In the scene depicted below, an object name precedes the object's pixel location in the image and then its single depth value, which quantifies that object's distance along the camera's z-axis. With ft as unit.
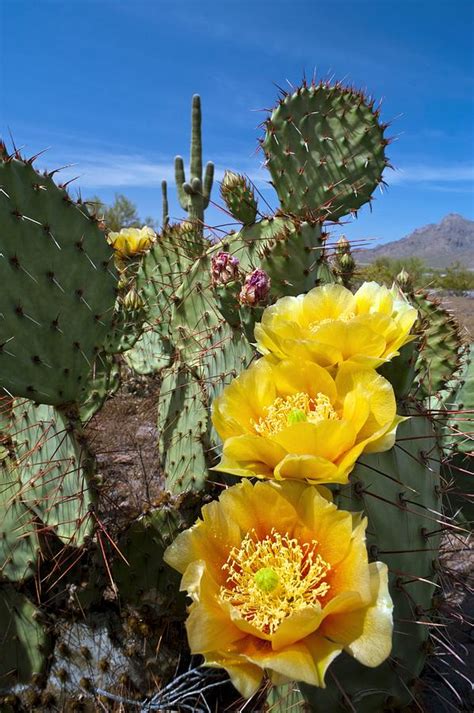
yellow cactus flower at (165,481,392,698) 0.68
